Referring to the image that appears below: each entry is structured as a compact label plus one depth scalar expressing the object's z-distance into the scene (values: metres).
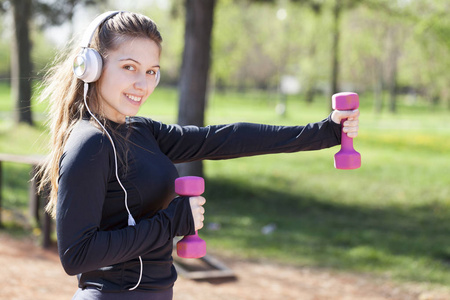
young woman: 1.70
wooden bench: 6.55
